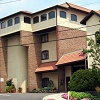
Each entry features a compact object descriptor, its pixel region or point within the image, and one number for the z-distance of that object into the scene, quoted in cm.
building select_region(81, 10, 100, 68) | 3193
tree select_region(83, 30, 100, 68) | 2459
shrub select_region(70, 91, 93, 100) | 2290
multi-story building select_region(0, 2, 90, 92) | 4059
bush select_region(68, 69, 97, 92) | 2525
